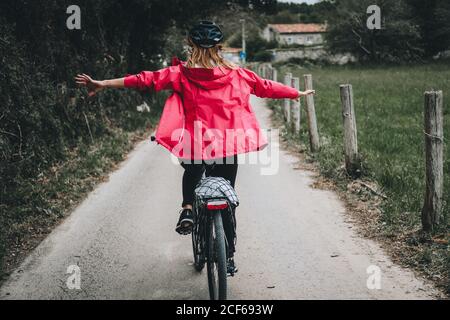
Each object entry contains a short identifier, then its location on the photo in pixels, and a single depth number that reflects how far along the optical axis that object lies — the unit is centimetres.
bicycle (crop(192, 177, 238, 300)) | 379
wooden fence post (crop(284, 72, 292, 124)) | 1341
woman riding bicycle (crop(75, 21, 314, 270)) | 398
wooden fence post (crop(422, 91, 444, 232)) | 517
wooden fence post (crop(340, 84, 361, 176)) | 772
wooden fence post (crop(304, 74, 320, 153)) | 973
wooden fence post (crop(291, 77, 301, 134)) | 1179
